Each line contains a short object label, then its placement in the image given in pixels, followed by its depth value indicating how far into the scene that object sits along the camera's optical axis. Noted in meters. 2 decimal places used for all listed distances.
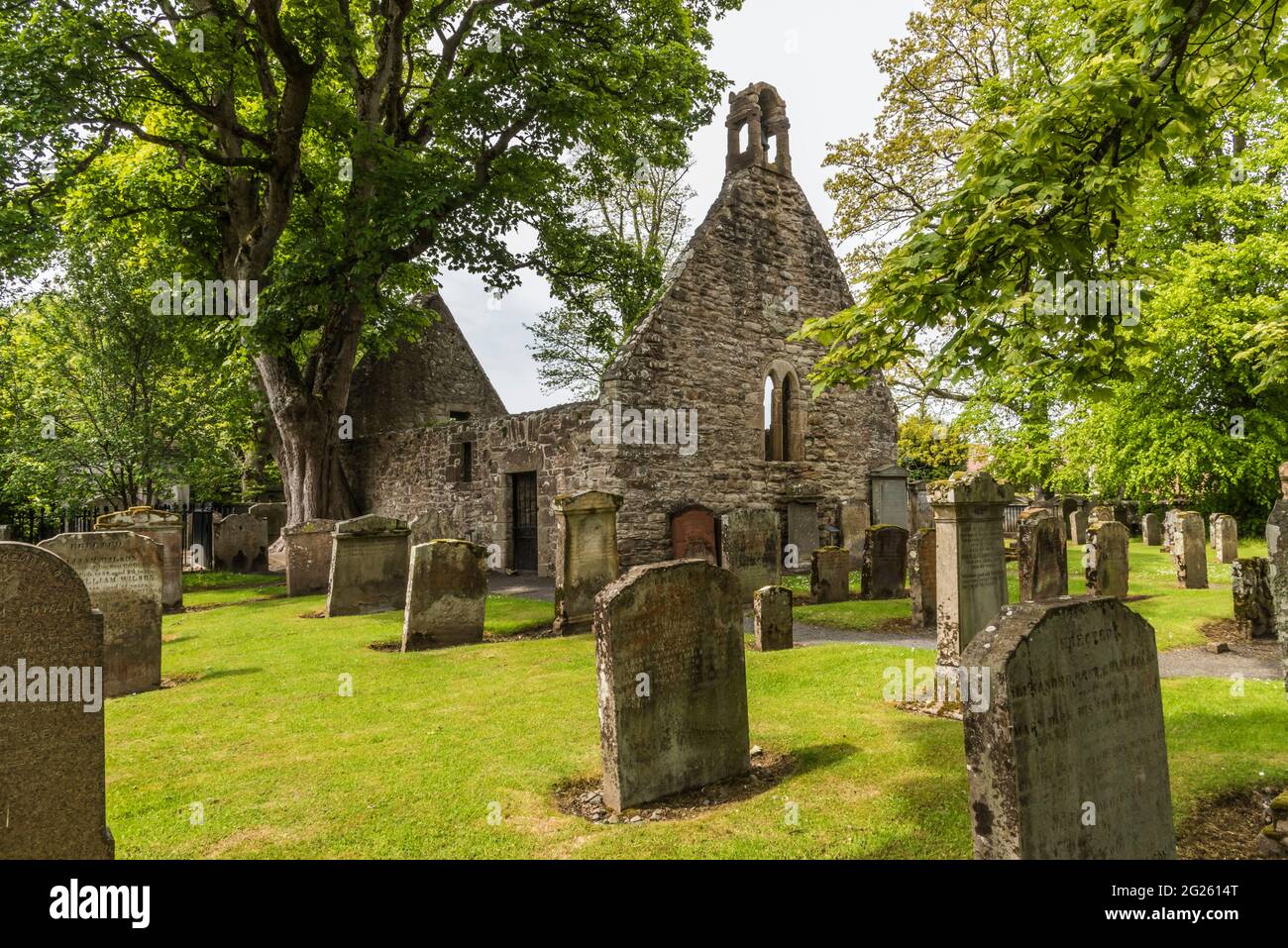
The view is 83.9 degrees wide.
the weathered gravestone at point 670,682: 4.21
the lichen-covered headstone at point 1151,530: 20.53
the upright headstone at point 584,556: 9.96
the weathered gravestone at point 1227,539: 14.73
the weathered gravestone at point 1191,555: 11.73
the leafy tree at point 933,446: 26.98
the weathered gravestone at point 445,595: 8.70
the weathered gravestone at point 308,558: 13.53
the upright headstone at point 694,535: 14.32
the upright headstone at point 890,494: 17.66
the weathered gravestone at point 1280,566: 4.27
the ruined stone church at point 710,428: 14.14
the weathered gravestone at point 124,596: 6.71
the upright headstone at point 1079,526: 21.48
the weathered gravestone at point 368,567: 11.08
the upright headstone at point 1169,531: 16.37
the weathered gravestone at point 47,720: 2.92
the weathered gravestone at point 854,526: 16.53
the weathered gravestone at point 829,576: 11.89
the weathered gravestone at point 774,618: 8.20
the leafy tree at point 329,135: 12.48
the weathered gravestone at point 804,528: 16.17
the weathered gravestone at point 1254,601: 8.38
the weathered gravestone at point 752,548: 11.80
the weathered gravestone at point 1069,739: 2.81
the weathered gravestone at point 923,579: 9.54
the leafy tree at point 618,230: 26.23
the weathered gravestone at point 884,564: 12.25
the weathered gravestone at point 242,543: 18.03
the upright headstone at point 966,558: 6.29
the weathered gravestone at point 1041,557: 8.73
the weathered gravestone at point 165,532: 11.47
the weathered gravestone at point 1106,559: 10.28
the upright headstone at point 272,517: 19.28
